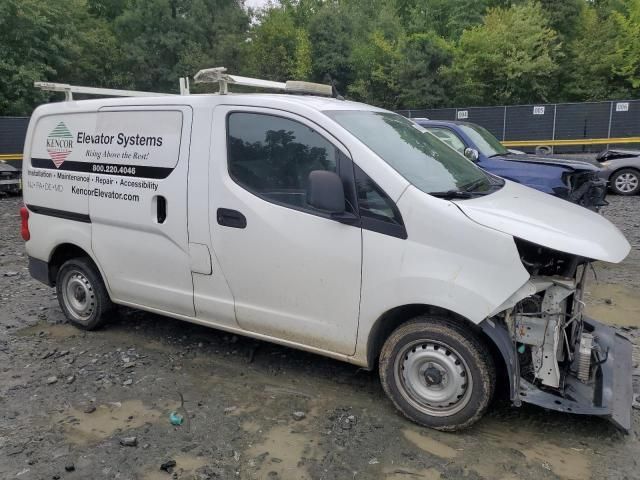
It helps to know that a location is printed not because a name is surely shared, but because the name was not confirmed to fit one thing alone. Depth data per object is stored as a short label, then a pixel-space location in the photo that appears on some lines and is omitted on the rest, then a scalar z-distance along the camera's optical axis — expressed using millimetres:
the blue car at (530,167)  7445
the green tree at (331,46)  35781
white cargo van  3330
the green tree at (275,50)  35531
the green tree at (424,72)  30125
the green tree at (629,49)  28828
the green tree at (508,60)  28906
